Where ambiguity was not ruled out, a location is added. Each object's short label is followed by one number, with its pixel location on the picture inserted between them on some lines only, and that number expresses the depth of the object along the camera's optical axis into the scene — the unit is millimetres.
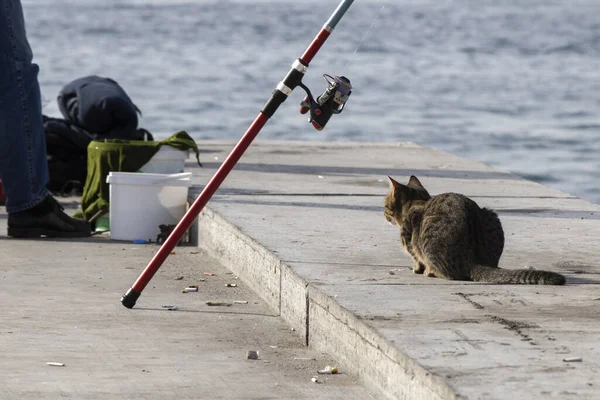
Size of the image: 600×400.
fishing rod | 10883
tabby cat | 10719
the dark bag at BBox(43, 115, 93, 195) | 18516
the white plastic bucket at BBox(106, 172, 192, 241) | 15633
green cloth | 16594
